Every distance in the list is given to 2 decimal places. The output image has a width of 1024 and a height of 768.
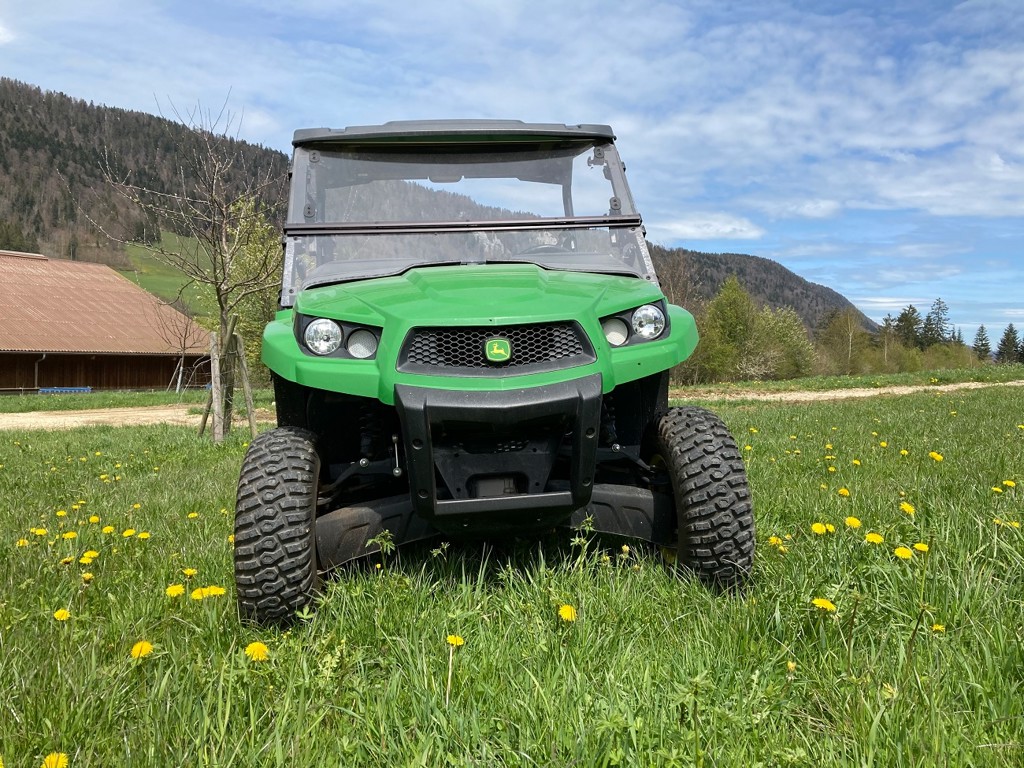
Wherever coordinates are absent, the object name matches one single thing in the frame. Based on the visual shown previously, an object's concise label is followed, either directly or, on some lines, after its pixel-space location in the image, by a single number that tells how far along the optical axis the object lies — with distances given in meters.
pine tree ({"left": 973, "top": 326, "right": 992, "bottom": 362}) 106.31
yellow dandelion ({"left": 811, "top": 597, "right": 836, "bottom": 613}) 2.12
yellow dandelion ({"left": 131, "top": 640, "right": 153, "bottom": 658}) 2.04
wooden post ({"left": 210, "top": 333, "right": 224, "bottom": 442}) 9.74
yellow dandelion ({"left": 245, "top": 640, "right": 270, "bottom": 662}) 2.06
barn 35.75
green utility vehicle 2.54
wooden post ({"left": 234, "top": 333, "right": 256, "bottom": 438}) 10.17
